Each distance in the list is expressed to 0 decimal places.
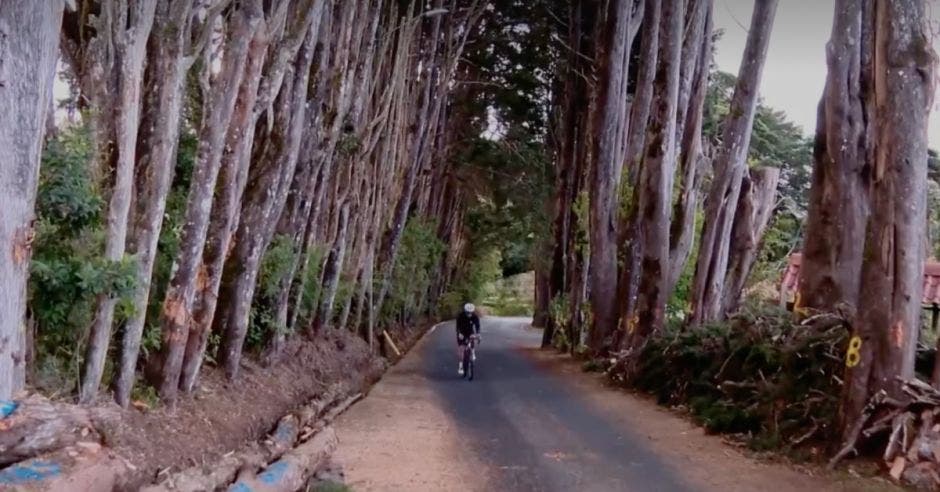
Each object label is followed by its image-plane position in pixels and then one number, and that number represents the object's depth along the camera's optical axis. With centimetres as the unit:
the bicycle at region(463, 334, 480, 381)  1869
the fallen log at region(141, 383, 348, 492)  741
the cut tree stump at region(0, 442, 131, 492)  532
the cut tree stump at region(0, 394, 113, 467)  564
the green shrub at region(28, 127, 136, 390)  741
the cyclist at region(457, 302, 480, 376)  1886
